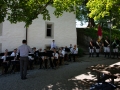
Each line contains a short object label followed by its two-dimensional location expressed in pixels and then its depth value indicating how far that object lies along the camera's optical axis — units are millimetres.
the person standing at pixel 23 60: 4961
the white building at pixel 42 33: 9451
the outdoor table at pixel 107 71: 3463
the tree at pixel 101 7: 6864
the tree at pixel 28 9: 5532
